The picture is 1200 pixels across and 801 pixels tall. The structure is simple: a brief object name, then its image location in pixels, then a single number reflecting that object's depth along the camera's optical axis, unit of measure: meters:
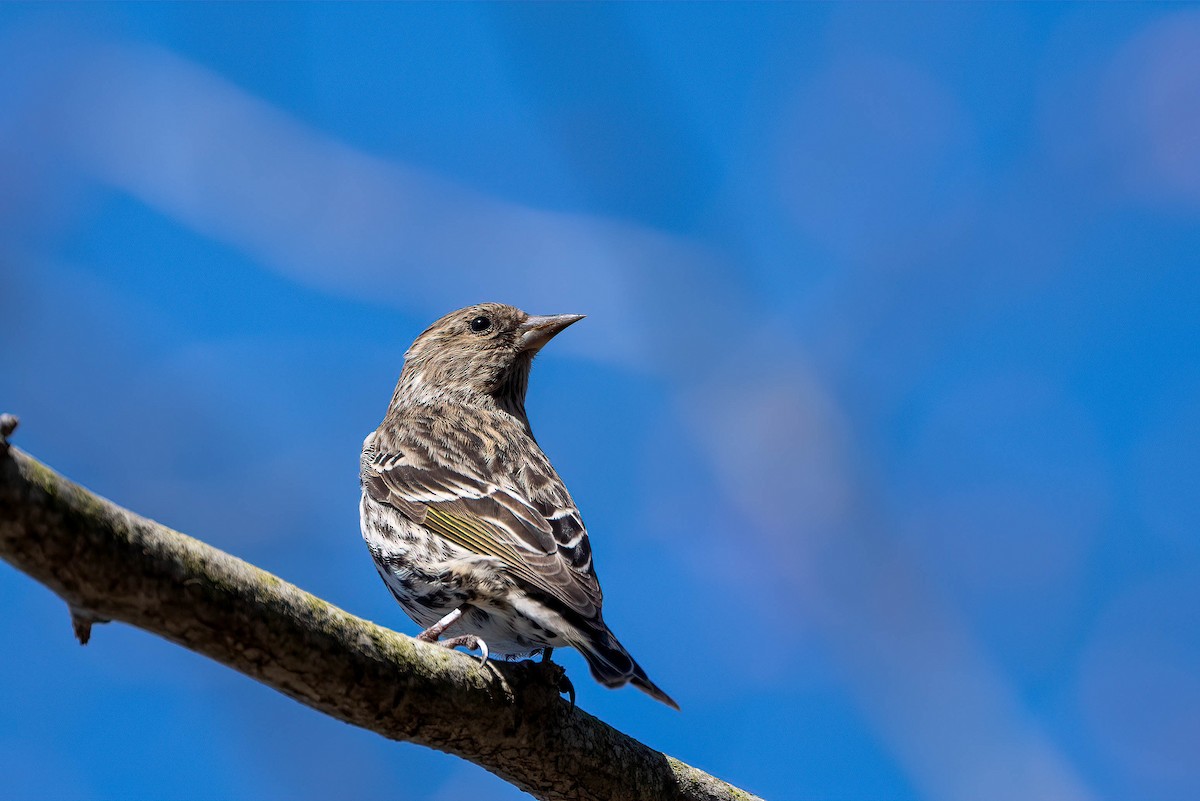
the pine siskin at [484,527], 8.80
